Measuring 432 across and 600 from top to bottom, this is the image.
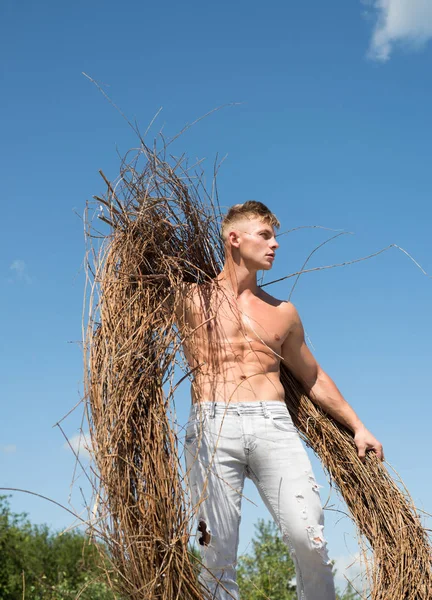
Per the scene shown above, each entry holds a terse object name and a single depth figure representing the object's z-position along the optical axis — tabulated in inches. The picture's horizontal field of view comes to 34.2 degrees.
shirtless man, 120.0
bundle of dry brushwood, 113.3
